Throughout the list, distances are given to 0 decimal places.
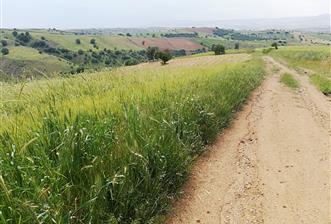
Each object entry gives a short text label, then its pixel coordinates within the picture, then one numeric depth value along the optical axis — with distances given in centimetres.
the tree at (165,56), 5728
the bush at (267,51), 7616
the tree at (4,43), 11408
